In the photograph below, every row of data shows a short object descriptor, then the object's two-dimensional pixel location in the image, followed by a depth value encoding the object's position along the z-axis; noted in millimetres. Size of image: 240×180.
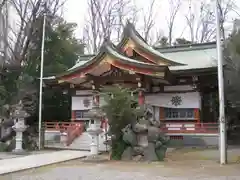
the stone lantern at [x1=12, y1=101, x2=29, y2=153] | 12815
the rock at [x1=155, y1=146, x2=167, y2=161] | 10462
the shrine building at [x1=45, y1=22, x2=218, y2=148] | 14888
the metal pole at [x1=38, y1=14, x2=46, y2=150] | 14663
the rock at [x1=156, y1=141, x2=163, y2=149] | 10504
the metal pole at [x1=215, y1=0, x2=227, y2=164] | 9383
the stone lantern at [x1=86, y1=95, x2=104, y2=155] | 11090
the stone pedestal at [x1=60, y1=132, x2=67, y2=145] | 15632
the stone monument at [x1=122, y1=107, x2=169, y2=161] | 10401
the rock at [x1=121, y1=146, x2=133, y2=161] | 10602
